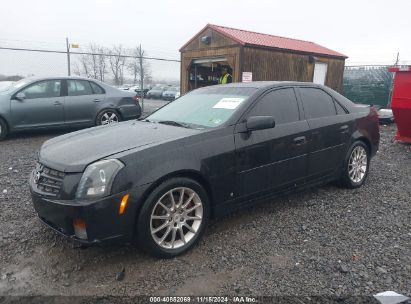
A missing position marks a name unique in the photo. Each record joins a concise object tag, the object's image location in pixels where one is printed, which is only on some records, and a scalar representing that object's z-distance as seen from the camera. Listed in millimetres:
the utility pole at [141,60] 11907
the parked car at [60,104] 7570
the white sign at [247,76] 11969
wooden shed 12133
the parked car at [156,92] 29127
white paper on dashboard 3587
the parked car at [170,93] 27484
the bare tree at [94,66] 15067
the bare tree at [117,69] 17847
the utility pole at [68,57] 11839
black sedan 2646
